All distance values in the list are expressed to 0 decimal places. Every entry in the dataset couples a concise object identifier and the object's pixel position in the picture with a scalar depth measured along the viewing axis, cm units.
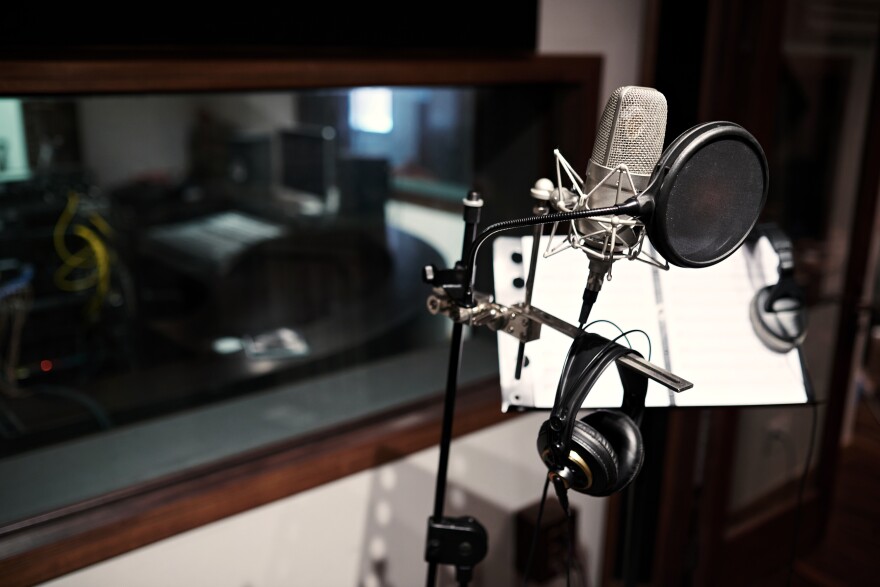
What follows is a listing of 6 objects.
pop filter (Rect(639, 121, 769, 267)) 77
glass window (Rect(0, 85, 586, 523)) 184
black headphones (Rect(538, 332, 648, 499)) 89
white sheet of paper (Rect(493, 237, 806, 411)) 112
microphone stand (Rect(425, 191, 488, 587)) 124
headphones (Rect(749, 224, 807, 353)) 125
